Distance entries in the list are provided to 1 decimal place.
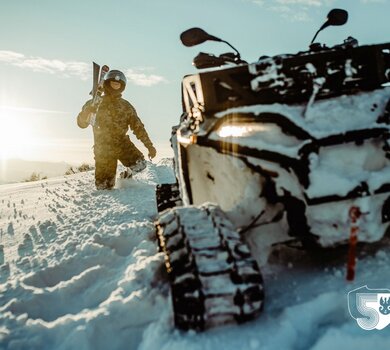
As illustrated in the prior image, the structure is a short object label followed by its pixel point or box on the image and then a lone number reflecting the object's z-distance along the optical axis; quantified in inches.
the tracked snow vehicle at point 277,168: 74.1
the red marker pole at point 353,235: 76.1
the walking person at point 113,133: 283.4
